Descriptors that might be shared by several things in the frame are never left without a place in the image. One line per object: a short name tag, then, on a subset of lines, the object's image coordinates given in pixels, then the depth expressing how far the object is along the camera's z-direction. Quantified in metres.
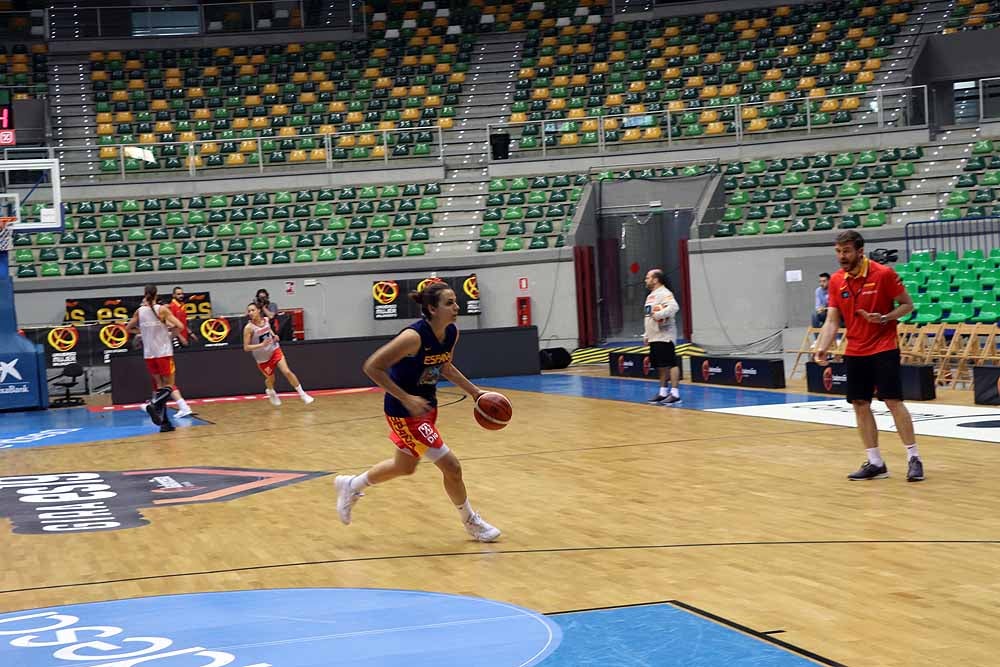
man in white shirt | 16.50
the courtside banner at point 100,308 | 26.64
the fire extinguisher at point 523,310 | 28.16
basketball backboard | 21.23
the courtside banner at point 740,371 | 18.77
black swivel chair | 22.53
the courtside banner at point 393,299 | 27.84
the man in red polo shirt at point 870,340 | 9.45
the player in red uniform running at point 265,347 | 18.78
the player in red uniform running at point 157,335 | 16.92
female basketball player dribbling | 7.41
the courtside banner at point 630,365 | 21.70
